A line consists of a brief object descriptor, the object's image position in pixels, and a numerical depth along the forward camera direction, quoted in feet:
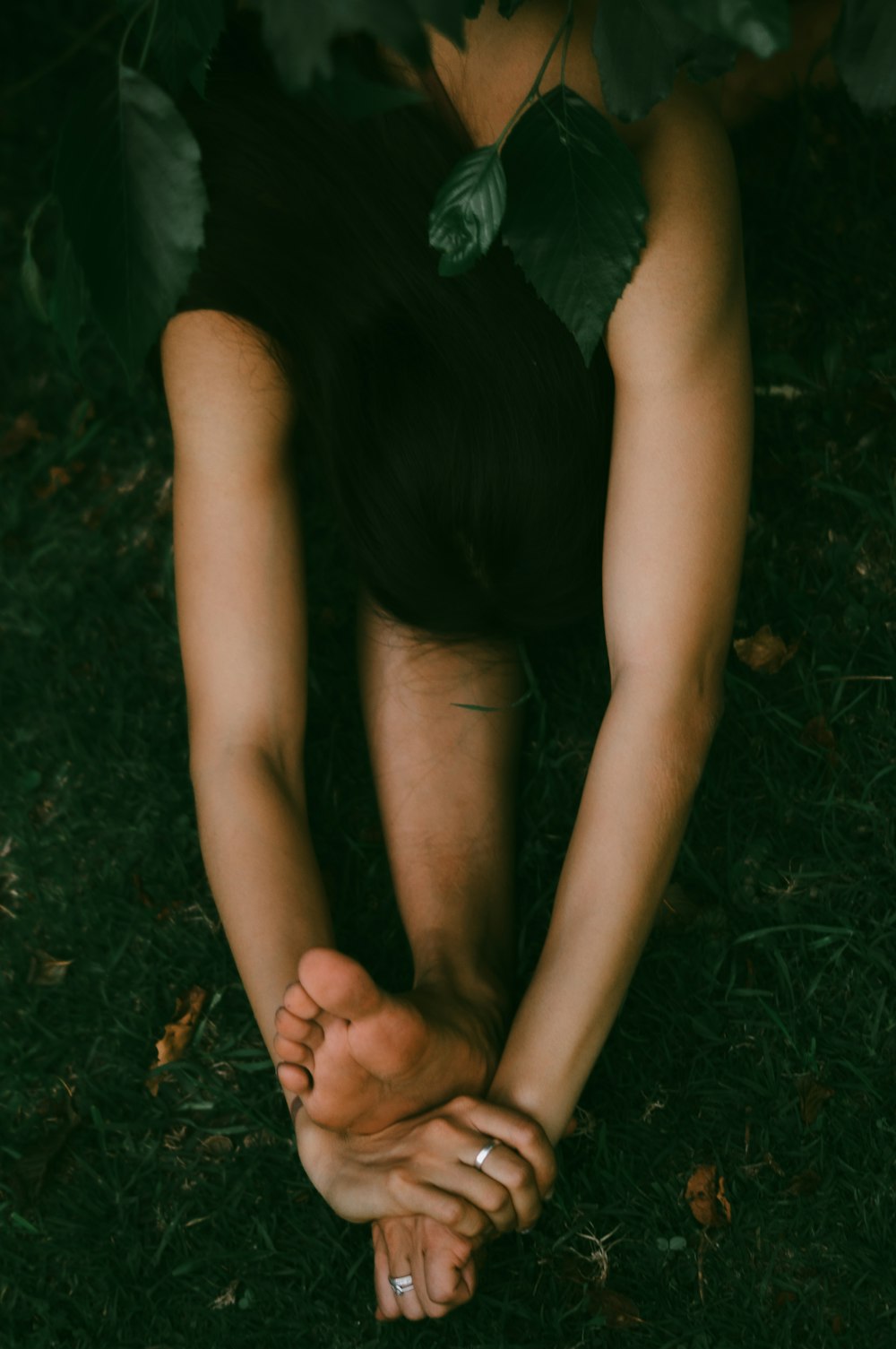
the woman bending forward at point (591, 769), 4.41
